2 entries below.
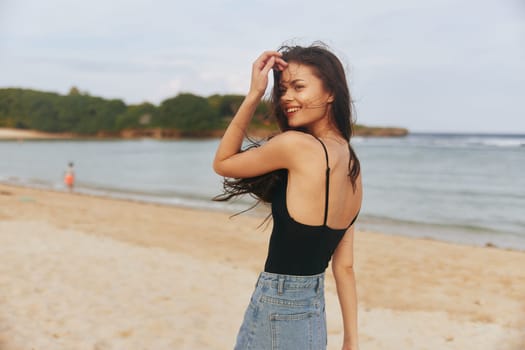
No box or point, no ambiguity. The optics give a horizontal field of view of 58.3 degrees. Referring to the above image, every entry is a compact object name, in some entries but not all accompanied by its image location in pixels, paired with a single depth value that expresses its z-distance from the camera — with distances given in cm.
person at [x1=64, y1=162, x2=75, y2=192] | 2169
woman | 155
